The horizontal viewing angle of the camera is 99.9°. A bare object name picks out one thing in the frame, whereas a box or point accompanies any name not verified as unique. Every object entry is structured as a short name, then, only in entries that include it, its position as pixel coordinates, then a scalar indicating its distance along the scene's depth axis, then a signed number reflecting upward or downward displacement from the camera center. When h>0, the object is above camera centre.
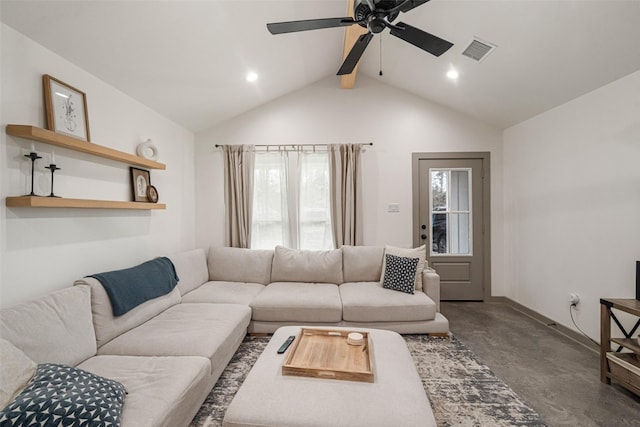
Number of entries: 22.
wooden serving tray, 1.47 -0.90
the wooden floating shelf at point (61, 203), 1.60 +0.07
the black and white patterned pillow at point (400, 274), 2.93 -0.72
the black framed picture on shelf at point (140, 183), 2.69 +0.31
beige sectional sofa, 1.40 -0.88
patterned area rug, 1.68 -1.31
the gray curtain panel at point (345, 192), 3.76 +0.25
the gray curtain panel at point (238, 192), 3.81 +0.28
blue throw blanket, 1.93 -0.57
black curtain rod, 3.85 +0.94
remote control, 1.73 -0.90
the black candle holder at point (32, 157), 1.69 +0.36
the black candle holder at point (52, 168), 1.77 +0.31
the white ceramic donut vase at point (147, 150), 2.76 +0.66
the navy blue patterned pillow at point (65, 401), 0.98 -0.74
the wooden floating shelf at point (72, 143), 1.60 +0.49
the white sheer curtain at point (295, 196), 3.86 +0.21
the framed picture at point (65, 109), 1.83 +0.76
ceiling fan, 1.47 +1.12
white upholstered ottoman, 1.20 -0.92
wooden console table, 1.84 -1.09
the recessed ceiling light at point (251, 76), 3.13 +1.60
